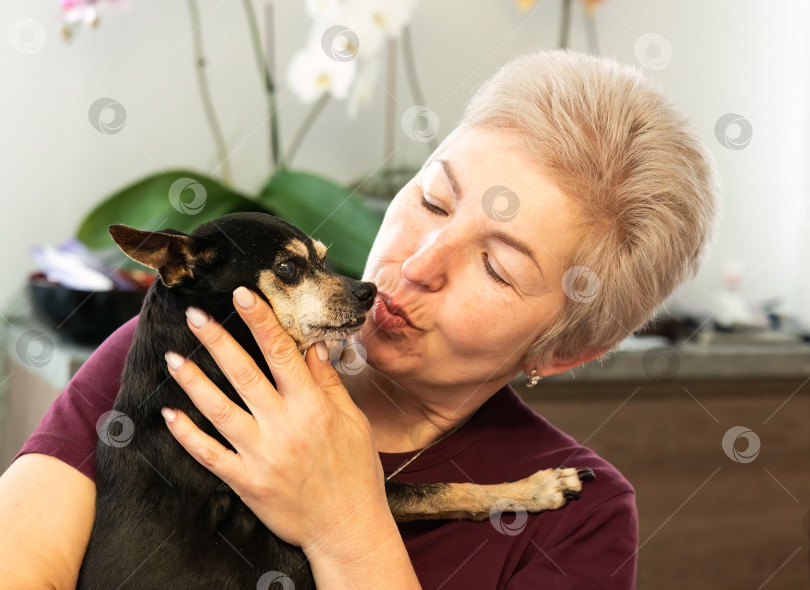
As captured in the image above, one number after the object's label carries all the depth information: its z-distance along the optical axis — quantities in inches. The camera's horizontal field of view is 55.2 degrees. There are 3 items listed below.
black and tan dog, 36.9
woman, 36.3
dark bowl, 71.5
